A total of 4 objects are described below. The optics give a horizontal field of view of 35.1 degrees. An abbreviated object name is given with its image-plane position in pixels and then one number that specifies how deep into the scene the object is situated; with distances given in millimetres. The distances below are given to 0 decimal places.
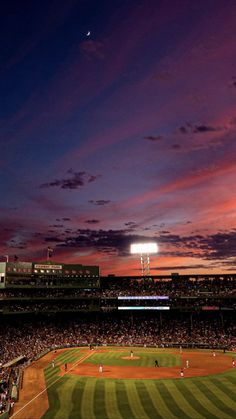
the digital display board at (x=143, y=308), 79812
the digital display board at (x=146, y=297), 80750
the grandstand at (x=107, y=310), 71125
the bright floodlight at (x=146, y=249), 89625
